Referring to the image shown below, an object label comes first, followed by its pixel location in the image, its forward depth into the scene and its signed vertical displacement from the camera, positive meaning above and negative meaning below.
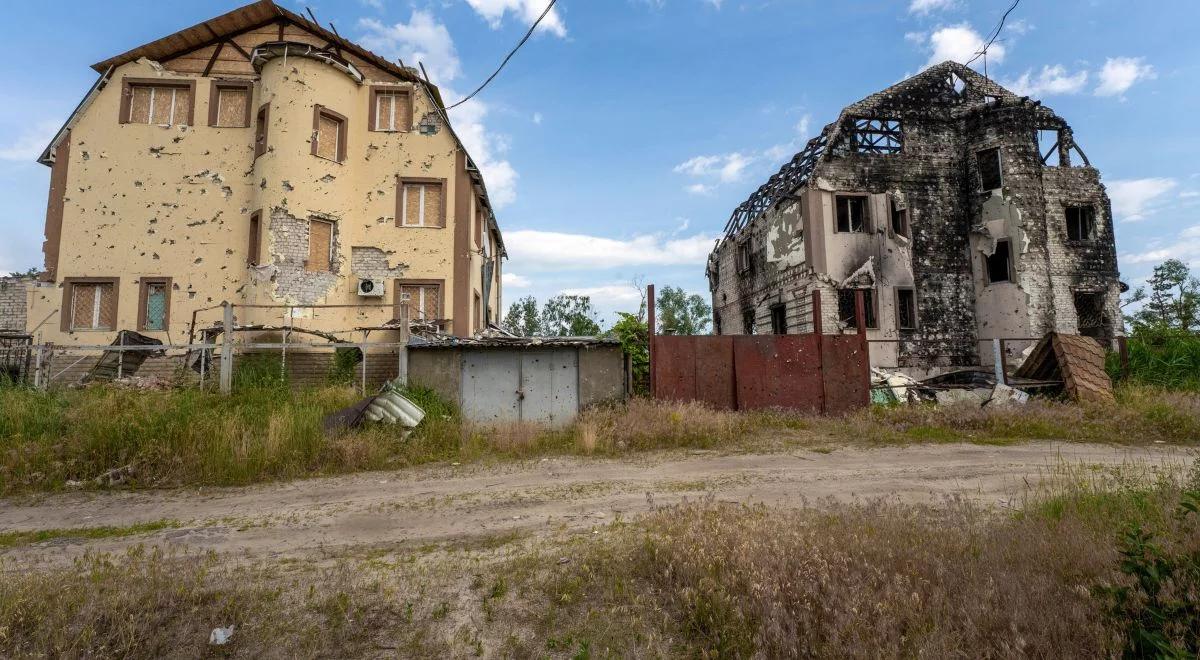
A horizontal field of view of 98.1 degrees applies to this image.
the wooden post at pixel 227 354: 11.02 +0.27
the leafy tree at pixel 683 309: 51.72 +5.49
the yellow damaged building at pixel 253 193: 15.09 +5.23
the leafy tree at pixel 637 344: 12.55 +0.47
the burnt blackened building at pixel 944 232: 17.53 +4.46
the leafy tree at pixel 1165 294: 32.41 +4.16
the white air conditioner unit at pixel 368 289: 15.68 +2.29
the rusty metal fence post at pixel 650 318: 11.57 +0.99
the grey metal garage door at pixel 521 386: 12.02 -0.52
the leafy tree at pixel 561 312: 47.13 +4.74
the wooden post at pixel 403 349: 11.64 +0.34
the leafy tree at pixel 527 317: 45.81 +4.23
